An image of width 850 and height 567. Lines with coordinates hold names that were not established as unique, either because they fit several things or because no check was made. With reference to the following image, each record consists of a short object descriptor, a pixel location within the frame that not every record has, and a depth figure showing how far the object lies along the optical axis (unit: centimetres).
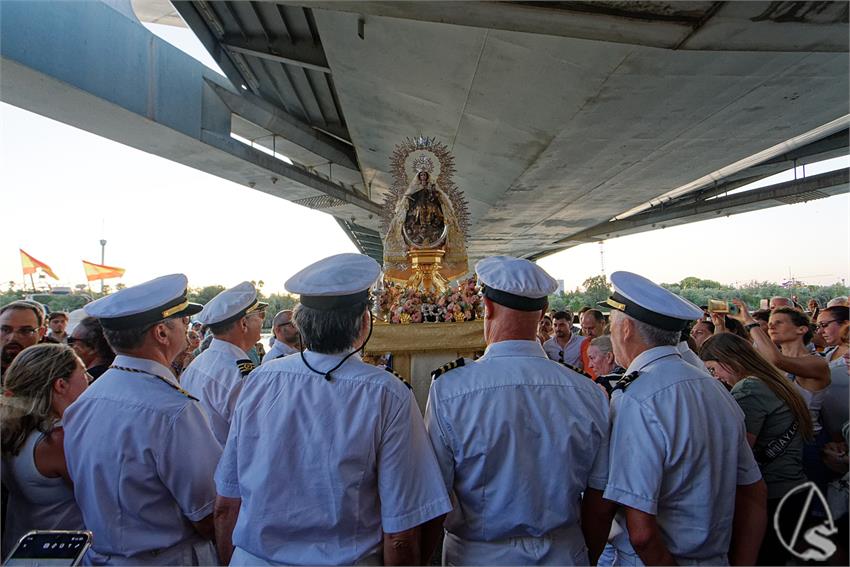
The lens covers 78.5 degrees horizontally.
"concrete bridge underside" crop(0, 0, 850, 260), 397
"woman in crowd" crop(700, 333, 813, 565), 221
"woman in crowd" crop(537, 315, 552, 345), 696
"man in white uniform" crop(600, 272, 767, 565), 179
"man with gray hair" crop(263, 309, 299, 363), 449
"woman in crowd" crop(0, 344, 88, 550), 192
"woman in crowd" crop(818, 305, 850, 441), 260
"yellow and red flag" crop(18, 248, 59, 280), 766
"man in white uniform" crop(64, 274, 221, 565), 184
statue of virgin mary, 595
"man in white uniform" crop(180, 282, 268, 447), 298
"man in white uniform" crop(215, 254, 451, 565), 165
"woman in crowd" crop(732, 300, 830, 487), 242
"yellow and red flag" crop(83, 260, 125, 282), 967
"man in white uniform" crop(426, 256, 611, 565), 180
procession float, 471
